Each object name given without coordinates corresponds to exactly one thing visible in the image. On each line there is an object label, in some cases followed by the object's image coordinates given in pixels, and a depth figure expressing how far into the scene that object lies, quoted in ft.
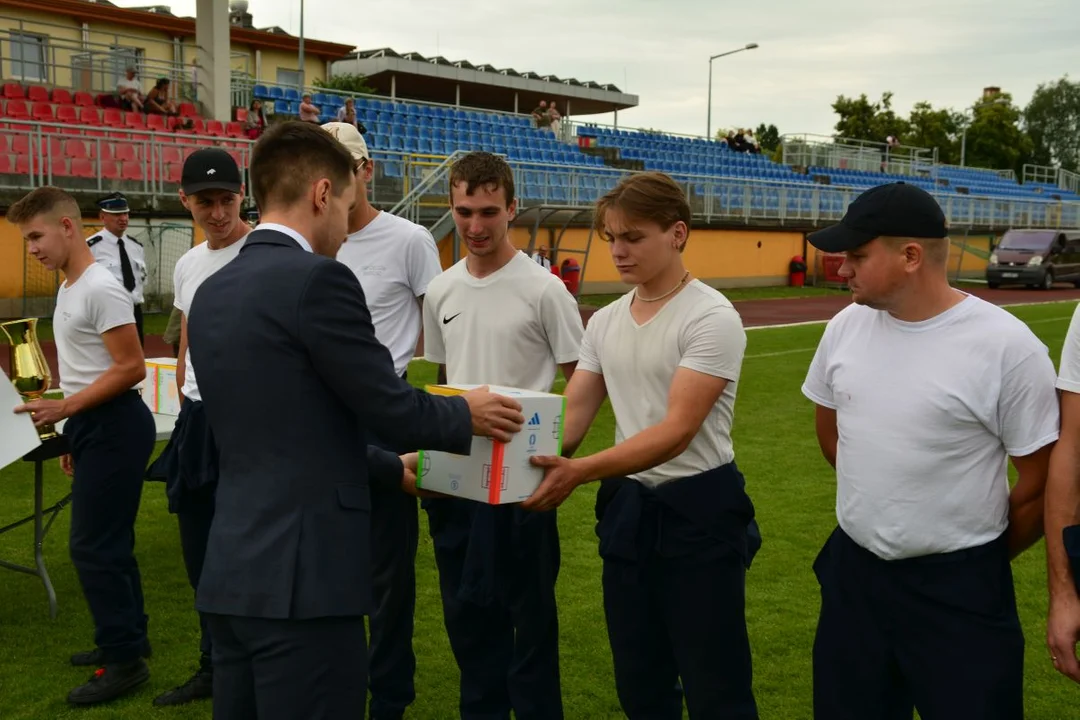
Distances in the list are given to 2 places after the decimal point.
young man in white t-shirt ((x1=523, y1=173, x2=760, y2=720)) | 10.14
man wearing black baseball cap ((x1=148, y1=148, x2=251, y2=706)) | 13.08
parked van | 102.94
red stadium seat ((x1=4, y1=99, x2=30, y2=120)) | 62.44
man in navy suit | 7.98
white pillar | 71.10
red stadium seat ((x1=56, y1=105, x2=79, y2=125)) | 65.98
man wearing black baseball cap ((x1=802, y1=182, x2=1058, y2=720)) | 8.56
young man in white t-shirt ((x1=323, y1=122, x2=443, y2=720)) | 13.47
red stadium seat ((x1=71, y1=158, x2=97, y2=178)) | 54.08
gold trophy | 15.17
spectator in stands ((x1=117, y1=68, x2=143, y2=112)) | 69.51
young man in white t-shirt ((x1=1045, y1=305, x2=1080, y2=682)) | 8.12
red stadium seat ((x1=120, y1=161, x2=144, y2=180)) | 56.44
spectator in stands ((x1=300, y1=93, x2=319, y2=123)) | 68.74
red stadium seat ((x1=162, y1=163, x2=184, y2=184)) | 58.70
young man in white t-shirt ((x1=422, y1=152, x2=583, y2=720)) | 12.03
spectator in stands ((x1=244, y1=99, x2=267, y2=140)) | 70.39
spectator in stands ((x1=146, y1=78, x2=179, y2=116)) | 69.36
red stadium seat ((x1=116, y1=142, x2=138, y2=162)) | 55.62
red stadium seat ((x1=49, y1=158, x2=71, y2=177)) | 53.42
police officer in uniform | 38.86
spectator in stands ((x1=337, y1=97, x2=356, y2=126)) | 76.07
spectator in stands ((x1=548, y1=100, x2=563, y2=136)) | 108.78
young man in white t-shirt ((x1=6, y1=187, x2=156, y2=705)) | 14.17
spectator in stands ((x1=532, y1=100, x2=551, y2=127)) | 110.52
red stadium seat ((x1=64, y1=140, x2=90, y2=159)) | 53.62
